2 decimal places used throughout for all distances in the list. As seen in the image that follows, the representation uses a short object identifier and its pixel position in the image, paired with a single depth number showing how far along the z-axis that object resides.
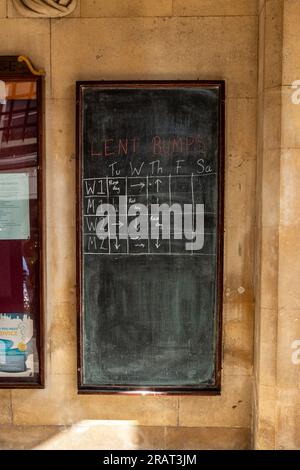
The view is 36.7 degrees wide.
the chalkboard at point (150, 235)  3.85
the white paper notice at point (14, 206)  3.92
